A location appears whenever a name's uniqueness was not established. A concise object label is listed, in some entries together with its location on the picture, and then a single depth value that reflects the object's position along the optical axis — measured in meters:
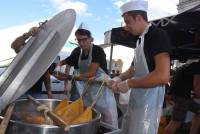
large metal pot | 0.84
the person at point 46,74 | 1.18
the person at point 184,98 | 2.34
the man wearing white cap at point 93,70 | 1.71
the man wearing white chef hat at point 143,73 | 1.18
